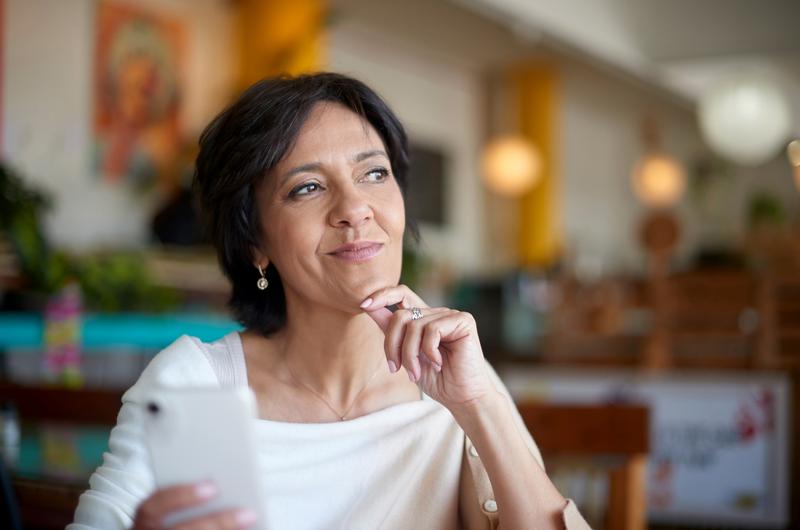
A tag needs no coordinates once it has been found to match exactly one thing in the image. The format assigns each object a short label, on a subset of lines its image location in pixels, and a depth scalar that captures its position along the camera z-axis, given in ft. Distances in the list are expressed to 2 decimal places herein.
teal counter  13.75
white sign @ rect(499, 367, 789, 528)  15.44
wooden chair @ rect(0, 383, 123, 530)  6.08
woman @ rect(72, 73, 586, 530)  4.52
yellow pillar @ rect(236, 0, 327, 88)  25.18
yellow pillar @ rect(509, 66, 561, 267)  38.09
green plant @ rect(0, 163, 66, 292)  15.31
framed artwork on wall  23.20
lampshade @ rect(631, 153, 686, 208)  35.09
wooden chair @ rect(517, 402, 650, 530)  6.92
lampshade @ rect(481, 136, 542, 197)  31.37
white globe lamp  21.39
